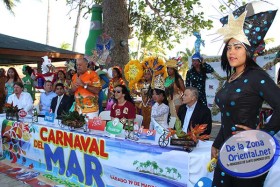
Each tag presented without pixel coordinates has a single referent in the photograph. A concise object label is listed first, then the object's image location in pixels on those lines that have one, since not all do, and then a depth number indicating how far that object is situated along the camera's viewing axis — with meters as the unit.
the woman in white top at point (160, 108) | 4.34
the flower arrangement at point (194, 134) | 2.60
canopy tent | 10.45
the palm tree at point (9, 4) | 22.28
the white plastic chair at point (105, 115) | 4.87
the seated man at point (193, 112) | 3.35
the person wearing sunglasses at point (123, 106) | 4.18
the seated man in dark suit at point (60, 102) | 5.10
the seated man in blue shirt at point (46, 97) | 5.57
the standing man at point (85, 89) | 4.14
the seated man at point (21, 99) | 5.06
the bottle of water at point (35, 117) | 4.28
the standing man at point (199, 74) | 5.23
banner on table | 2.69
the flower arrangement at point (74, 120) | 3.60
